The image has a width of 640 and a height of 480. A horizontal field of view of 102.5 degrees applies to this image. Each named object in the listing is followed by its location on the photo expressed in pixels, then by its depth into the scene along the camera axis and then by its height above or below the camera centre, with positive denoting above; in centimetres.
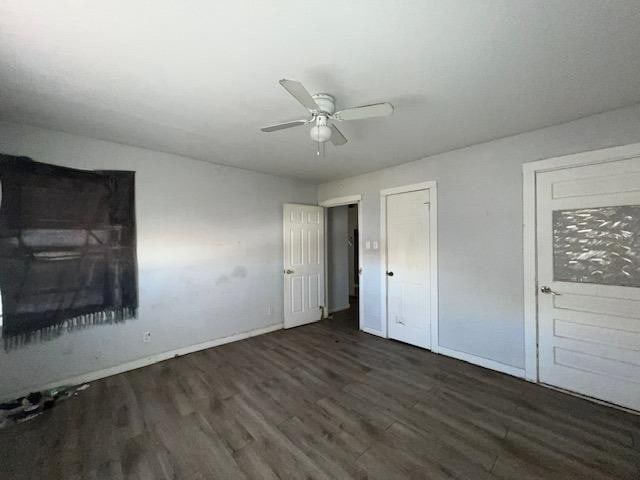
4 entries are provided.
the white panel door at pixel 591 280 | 202 -37
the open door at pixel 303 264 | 408 -40
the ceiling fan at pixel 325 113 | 151 +81
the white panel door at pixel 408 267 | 322 -38
